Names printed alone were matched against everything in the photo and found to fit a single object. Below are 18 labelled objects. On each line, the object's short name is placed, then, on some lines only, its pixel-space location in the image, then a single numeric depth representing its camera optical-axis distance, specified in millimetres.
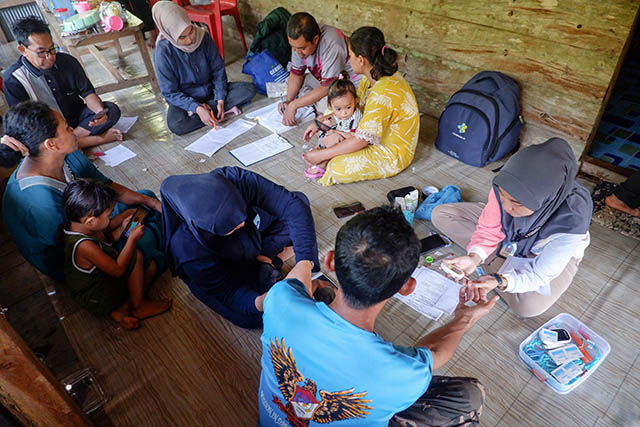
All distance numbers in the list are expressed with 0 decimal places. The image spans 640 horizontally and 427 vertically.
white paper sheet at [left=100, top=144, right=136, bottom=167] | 2839
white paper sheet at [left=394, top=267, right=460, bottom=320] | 1701
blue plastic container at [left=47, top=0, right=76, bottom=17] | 3541
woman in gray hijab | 1300
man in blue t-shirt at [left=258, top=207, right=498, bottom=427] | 829
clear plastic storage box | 1401
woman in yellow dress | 2174
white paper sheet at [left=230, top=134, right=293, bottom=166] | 2752
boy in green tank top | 1570
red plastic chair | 3951
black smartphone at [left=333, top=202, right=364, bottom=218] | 2252
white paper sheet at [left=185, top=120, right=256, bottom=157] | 2883
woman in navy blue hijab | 1427
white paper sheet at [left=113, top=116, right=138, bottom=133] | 3191
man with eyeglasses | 2453
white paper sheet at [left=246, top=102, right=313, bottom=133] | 3093
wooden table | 3111
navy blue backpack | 2424
